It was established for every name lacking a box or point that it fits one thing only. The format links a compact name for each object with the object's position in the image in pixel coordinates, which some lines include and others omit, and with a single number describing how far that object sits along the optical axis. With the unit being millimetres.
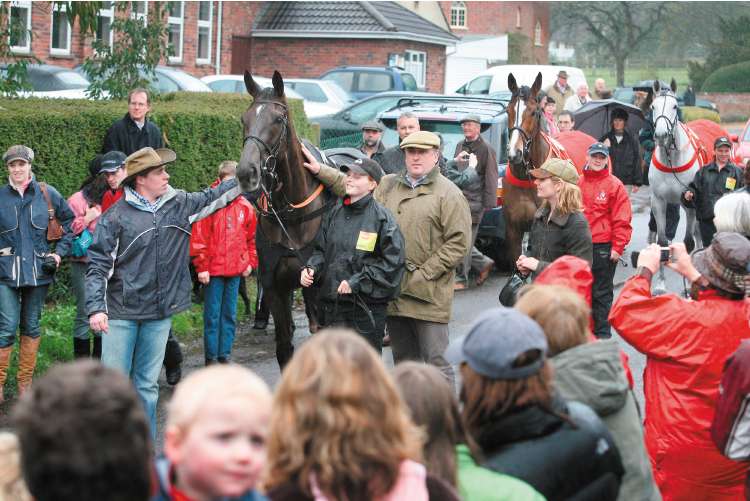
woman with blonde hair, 8672
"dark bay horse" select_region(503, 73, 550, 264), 12664
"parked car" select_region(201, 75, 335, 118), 26578
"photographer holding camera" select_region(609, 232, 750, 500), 5227
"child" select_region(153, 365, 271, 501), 2830
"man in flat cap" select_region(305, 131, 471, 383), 7867
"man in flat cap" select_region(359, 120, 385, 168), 12812
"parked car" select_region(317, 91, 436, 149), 22781
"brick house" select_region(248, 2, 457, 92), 40156
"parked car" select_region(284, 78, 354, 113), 27953
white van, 29828
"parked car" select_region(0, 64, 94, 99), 23205
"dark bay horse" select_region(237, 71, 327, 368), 8633
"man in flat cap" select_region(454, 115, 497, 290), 13117
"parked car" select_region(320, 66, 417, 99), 31541
